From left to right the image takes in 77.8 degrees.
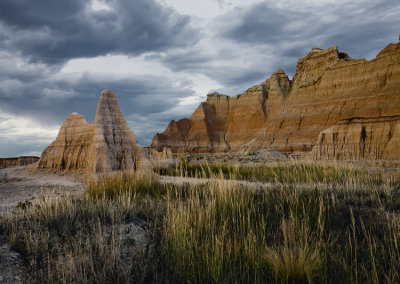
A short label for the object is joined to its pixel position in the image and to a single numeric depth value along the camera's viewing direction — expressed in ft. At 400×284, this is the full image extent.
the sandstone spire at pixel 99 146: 38.45
